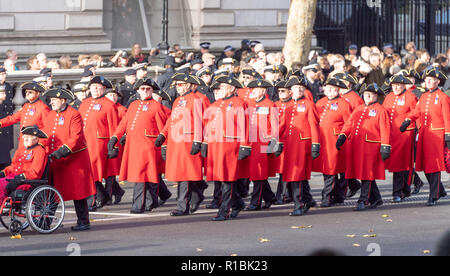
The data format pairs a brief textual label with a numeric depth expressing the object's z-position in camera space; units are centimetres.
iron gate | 2733
